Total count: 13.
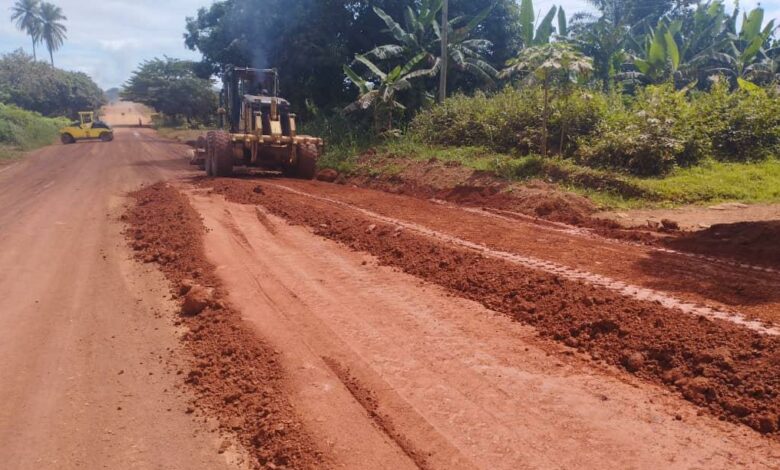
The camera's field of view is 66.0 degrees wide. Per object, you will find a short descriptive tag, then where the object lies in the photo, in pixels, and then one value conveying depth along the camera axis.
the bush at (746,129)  15.09
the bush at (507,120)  16.09
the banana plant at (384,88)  21.11
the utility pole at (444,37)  20.66
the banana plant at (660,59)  23.06
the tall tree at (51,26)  82.69
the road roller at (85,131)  38.28
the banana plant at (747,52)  26.33
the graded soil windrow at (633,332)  4.04
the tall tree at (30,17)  81.38
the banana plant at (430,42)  23.34
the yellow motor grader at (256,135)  16.42
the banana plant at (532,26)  23.89
